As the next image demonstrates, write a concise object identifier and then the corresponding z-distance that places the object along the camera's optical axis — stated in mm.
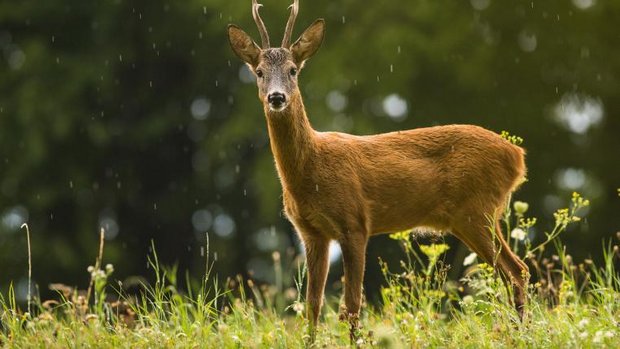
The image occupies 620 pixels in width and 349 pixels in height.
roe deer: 11555
